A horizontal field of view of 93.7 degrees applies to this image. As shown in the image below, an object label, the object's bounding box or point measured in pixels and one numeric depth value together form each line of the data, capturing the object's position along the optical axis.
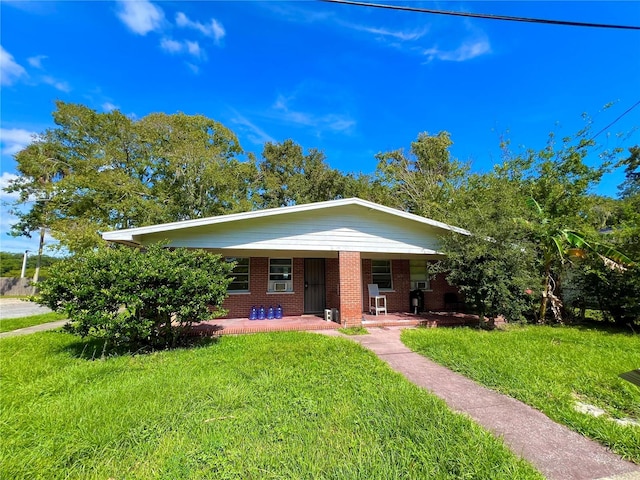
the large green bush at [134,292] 5.77
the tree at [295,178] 26.30
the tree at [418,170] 23.30
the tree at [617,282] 9.16
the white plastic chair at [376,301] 11.58
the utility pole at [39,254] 25.37
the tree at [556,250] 9.26
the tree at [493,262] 8.77
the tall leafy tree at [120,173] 20.77
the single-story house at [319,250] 8.95
